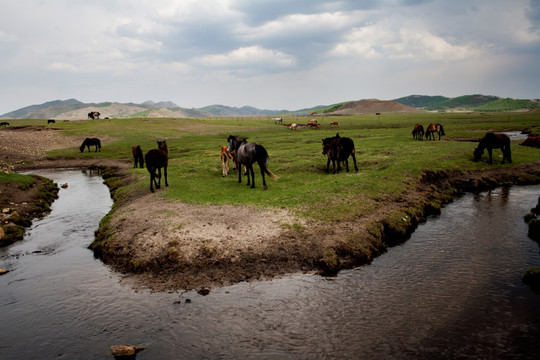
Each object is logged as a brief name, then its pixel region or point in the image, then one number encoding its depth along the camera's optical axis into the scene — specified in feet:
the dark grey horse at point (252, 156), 63.98
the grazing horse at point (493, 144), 87.71
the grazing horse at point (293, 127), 252.56
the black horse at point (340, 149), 79.20
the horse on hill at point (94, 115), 321.36
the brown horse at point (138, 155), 109.92
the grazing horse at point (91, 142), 162.32
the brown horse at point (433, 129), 140.77
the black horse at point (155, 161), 66.03
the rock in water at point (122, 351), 26.40
